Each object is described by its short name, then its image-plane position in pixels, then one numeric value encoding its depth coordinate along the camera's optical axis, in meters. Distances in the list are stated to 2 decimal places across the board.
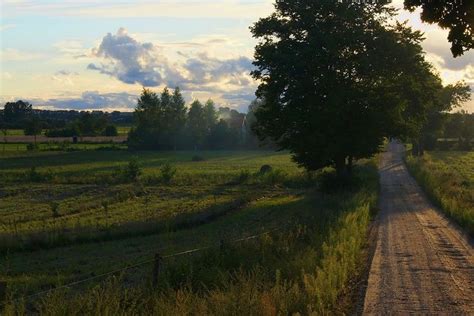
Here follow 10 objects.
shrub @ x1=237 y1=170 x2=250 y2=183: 61.64
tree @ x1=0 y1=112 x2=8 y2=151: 136.20
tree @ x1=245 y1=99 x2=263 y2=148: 151.50
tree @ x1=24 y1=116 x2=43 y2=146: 162.50
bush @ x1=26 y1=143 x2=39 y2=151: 123.74
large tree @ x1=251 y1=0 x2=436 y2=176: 38.72
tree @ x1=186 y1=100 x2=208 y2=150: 149.75
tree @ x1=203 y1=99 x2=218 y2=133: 154.25
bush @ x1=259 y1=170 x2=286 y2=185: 59.78
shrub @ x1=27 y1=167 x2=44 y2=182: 65.47
